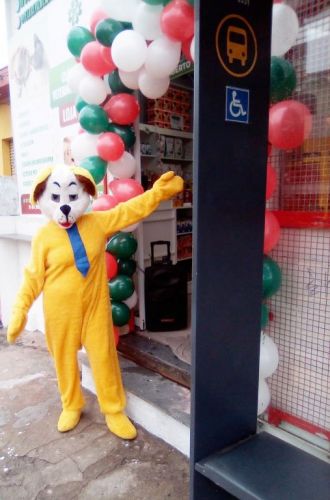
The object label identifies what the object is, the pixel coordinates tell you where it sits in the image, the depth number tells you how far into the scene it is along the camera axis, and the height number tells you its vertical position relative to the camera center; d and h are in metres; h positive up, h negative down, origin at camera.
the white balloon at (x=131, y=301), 3.11 -0.87
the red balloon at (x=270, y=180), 1.88 +0.03
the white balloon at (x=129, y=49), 2.22 +0.77
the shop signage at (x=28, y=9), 3.94 +1.83
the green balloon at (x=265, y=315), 2.06 -0.65
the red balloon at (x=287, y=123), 1.75 +0.28
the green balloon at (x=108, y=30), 2.40 +0.94
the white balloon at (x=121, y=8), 2.24 +1.01
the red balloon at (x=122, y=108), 2.70 +0.54
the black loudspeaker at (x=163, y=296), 3.38 -0.92
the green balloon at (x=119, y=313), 2.97 -0.92
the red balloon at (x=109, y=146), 2.59 +0.27
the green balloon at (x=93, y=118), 2.59 +0.45
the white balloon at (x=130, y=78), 2.48 +0.68
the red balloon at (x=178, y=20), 1.91 +0.81
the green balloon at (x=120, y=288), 2.96 -0.73
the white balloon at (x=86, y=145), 2.71 +0.29
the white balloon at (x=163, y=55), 2.16 +0.72
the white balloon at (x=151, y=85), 2.41 +0.63
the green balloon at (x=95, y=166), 2.60 +0.14
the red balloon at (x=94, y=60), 2.48 +0.80
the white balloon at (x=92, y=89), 2.58 +0.64
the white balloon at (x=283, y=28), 1.67 +0.67
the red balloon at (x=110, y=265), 2.80 -0.53
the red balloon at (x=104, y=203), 2.63 -0.10
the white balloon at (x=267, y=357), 1.97 -0.83
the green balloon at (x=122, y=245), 3.02 -0.43
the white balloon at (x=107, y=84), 2.78 +0.72
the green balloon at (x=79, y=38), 2.63 +0.98
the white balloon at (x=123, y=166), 2.76 +0.15
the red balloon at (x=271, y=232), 1.89 -0.21
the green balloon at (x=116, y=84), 2.76 +0.72
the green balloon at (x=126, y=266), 3.11 -0.60
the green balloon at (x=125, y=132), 2.83 +0.40
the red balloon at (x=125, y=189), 2.69 -0.01
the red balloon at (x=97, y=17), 2.54 +1.08
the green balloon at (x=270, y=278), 1.96 -0.44
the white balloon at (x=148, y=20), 2.09 +0.89
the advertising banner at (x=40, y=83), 3.68 +1.09
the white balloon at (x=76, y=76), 2.68 +0.76
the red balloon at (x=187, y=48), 2.06 +0.73
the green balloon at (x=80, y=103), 2.77 +0.58
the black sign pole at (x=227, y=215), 1.14 -0.08
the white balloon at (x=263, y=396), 2.01 -1.04
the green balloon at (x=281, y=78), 1.75 +0.48
